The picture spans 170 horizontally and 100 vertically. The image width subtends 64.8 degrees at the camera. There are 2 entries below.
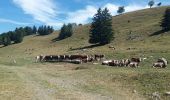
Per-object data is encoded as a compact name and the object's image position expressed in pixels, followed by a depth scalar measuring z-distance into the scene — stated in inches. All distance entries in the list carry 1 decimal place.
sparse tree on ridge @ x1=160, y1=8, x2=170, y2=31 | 1281.6
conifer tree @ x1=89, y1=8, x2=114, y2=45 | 1259.5
